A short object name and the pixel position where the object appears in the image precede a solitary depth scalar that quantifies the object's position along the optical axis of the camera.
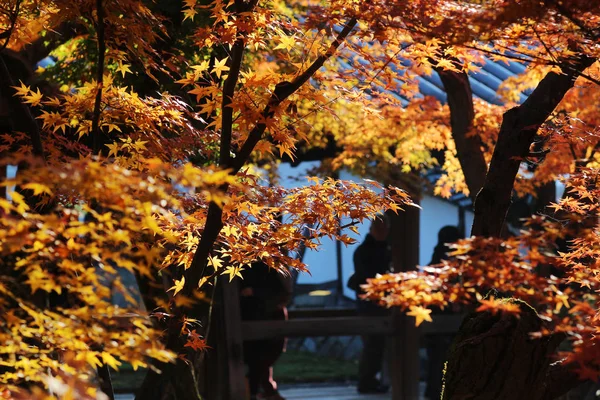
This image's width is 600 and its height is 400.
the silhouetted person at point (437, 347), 18.83
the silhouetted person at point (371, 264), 18.81
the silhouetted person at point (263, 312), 16.55
